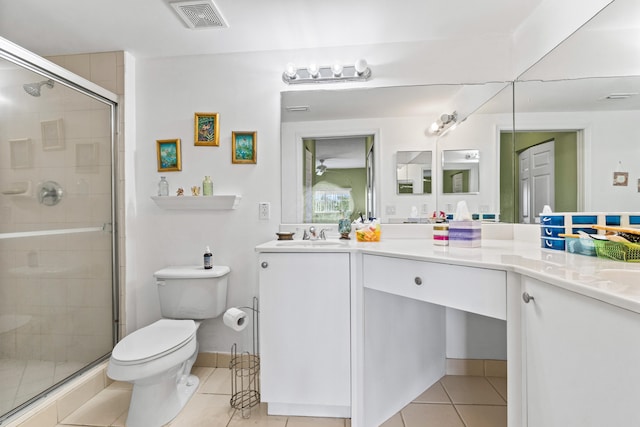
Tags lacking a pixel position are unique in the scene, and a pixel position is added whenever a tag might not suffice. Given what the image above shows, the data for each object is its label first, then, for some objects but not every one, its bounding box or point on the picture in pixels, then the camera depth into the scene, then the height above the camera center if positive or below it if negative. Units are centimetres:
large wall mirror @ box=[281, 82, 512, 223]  188 +47
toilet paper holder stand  162 -99
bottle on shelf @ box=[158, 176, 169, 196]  202 +17
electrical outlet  201 +1
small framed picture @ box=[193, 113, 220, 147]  203 +55
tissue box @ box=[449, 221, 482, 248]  145 -11
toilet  137 -63
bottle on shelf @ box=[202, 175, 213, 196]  196 +16
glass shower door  147 -7
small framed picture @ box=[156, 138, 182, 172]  205 +39
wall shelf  194 +7
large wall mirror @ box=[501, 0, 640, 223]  109 +41
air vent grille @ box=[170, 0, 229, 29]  153 +104
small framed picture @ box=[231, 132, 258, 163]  201 +43
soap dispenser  192 -29
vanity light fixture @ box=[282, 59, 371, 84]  190 +86
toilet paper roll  156 -54
